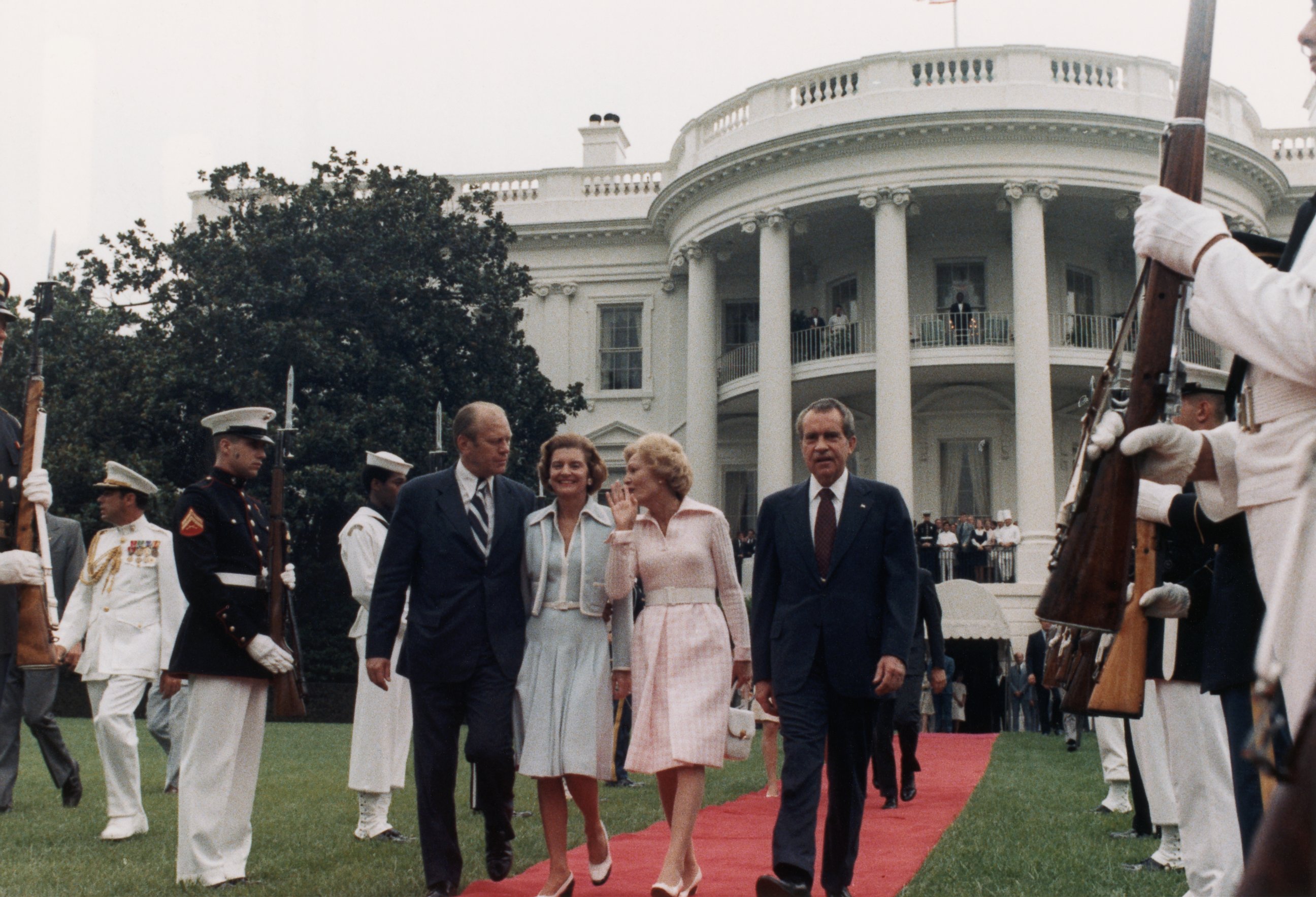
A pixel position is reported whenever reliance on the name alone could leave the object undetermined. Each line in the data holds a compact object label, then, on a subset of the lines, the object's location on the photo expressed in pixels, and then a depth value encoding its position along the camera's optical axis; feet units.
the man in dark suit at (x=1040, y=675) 62.34
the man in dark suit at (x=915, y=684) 33.12
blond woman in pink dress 18.29
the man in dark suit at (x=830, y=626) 17.25
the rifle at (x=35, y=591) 16.96
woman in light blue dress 18.12
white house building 86.89
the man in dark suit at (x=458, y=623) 18.17
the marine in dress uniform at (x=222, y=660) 19.17
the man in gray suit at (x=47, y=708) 28.58
